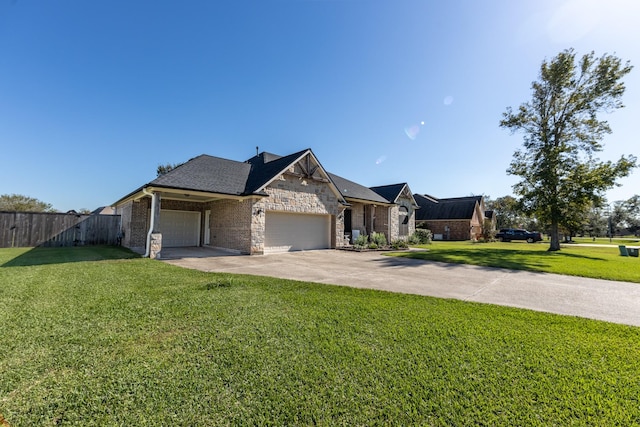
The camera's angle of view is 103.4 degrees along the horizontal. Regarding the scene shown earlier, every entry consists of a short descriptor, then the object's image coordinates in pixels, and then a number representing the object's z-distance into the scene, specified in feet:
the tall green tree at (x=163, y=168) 111.19
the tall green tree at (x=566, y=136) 59.62
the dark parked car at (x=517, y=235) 100.22
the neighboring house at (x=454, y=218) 107.45
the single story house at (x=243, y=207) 40.50
